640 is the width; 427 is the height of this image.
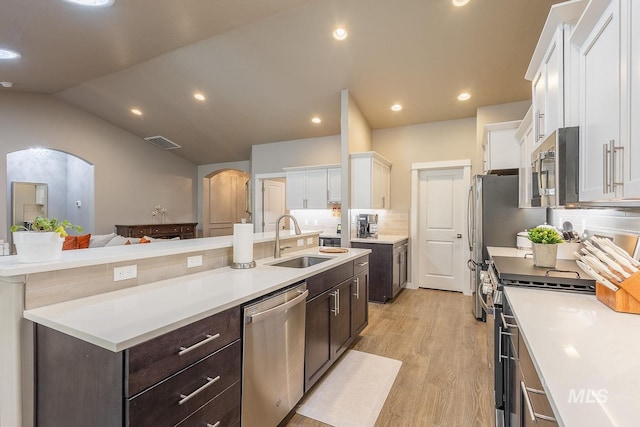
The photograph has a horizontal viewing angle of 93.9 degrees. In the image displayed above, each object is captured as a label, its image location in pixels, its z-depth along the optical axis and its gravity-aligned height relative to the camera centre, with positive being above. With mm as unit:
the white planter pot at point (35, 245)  1296 -148
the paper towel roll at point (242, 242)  2184 -220
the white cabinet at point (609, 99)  957 +423
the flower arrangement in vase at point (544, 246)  1876 -208
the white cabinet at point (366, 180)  4523 +500
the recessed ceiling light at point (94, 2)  2404 +1710
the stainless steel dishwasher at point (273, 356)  1517 -812
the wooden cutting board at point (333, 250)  3092 -403
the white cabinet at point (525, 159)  2662 +531
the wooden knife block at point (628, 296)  1212 -346
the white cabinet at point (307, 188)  5336 +453
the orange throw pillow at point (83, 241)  4446 -435
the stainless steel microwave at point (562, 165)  1372 +228
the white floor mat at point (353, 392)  1991 -1355
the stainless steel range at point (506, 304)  1556 -525
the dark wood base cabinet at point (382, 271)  4309 -847
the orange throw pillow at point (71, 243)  4316 -448
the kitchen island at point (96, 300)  1134 -416
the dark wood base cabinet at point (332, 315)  2105 -844
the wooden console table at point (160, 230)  6578 -433
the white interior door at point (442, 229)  4883 -280
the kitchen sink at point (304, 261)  2806 -470
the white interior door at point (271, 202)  6703 +249
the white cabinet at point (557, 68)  1454 +784
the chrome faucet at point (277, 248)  2641 -322
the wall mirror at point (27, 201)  5633 +228
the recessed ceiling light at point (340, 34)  3305 +2009
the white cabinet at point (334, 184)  5180 +496
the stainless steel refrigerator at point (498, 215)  3337 -25
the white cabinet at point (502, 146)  3551 +812
